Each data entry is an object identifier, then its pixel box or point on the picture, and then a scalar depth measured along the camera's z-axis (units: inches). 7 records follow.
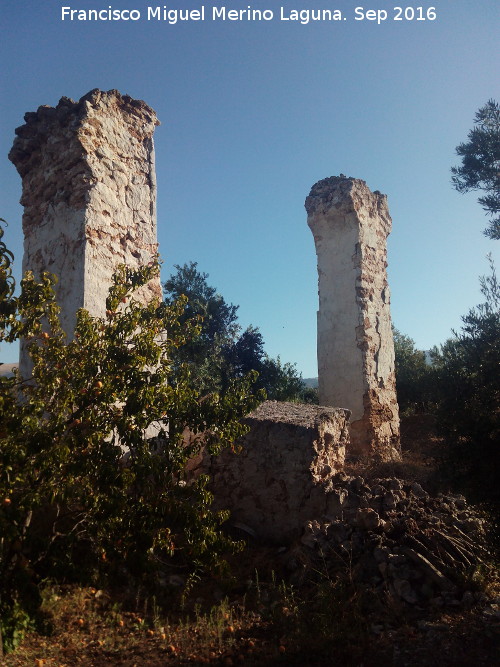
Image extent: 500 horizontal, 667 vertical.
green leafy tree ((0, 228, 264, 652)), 119.3
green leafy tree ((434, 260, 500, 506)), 235.6
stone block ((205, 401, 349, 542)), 238.1
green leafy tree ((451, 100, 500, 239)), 435.5
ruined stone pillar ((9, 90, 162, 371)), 232.8
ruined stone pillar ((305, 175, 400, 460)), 394.6
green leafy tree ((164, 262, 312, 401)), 562.9
